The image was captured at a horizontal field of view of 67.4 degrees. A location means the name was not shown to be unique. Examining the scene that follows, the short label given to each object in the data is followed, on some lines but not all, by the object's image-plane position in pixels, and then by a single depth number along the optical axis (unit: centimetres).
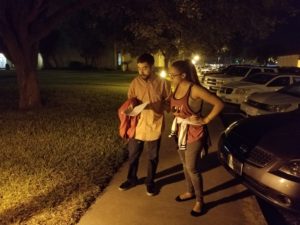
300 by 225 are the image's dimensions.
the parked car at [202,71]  1244
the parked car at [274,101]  562
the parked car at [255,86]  849
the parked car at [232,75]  1063
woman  245
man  280
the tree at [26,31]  672
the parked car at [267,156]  243
